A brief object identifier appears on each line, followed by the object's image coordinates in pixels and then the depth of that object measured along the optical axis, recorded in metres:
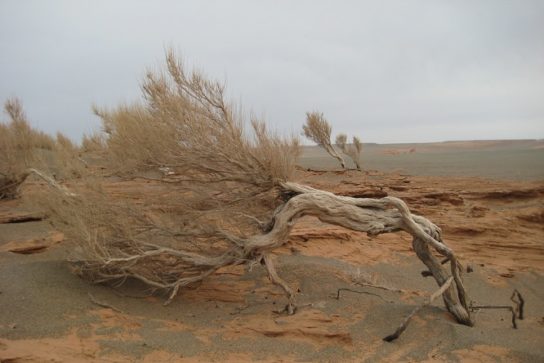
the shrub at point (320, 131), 23.75
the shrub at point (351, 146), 25.33
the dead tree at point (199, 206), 5.97
